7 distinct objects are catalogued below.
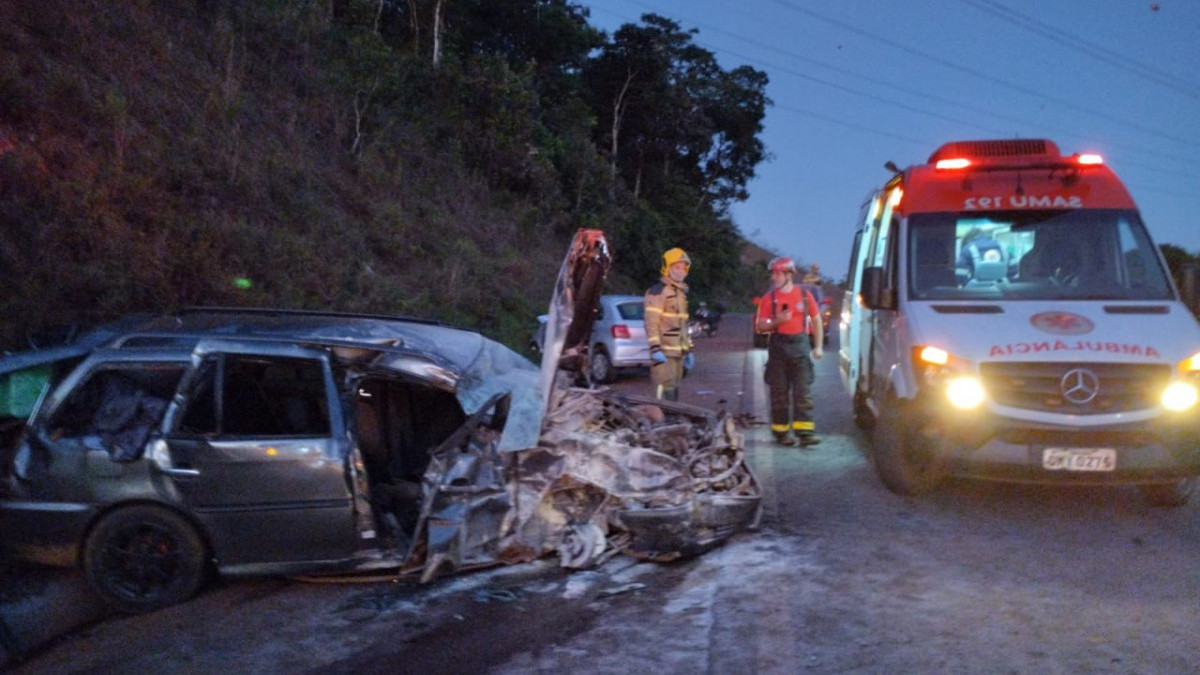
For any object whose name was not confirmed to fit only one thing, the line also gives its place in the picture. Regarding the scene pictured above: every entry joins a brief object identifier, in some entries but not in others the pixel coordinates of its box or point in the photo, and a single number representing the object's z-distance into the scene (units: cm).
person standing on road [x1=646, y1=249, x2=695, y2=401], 988
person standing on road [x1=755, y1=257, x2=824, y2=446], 961
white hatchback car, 1644
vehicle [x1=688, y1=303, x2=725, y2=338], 2722
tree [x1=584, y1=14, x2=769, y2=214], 3653
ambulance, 673
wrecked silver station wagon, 559
